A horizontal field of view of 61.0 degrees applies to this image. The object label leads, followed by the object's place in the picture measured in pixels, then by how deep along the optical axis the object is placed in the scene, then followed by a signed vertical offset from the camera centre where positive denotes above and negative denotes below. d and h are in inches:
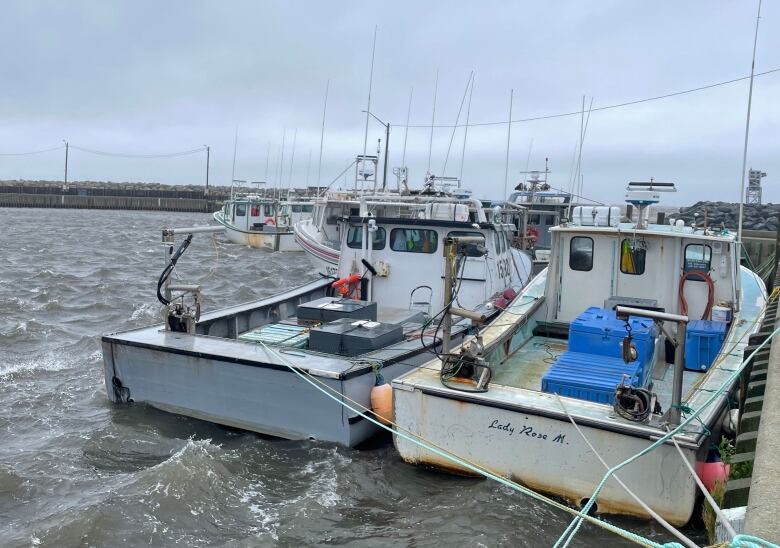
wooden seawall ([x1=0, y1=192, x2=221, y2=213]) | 2714.1 +51.0
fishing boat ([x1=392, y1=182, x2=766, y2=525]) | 199.3 -46.6
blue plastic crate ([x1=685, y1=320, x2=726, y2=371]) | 288.2 -37.4
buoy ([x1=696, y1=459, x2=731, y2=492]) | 199.5 -64.8
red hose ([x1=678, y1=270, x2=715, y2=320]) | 323.6 -16.2
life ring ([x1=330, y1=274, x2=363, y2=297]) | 402.0 -31.9
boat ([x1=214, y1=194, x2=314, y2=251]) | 1255.5 +15.7
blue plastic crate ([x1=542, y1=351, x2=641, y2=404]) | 233.5 -46.4
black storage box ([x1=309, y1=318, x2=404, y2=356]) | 285.1 -46.7
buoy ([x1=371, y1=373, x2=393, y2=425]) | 257.4 -65.1
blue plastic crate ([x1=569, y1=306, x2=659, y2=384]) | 264.8 -34.6
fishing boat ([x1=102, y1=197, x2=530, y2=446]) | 258.2 -51.3
